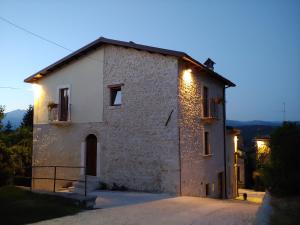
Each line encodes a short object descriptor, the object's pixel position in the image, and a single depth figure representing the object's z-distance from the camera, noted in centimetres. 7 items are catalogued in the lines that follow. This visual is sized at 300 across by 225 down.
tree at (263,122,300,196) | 831
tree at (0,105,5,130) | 1663
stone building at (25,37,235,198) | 1561
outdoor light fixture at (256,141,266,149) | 2155
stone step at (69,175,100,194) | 1595
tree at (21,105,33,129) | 3584
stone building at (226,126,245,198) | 2342
